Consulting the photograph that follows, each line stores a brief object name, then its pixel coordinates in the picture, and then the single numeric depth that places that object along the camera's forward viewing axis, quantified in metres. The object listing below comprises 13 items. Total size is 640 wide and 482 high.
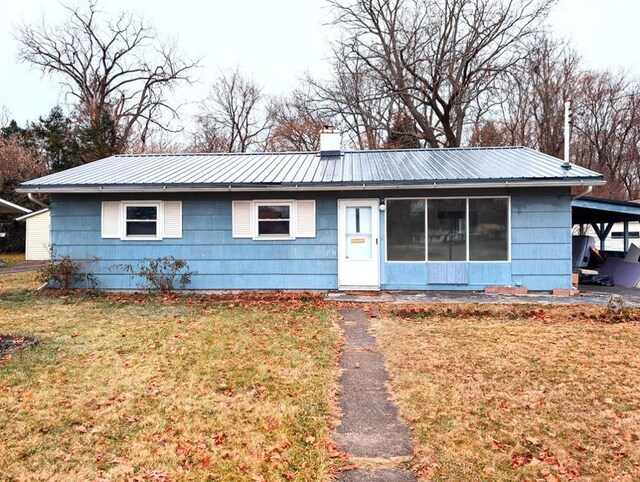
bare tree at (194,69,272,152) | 30.97
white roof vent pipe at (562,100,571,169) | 9.80
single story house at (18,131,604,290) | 9.55
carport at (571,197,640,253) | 10.31
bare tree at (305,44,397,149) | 24.95
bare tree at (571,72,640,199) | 27.78
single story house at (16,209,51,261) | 21.88
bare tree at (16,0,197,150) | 28.64
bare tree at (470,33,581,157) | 25.38
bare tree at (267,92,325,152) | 27.50
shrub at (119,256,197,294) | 9.95
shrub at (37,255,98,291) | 9.99
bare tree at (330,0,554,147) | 21.92
